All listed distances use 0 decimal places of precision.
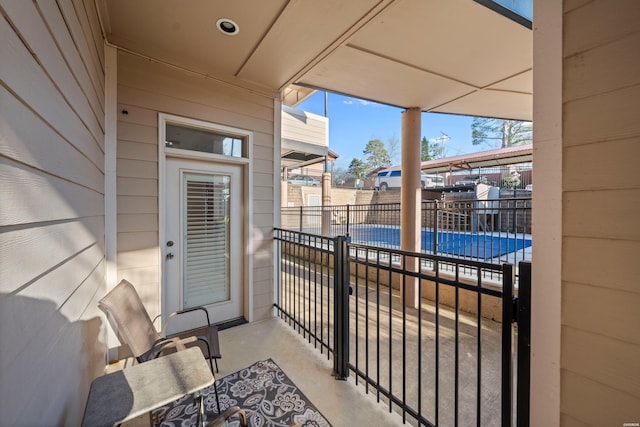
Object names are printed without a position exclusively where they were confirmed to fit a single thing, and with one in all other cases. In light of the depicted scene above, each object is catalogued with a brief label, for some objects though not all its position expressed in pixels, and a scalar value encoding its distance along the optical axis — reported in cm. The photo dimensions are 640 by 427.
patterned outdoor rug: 170
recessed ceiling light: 203
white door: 271
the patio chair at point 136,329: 163
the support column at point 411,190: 392
